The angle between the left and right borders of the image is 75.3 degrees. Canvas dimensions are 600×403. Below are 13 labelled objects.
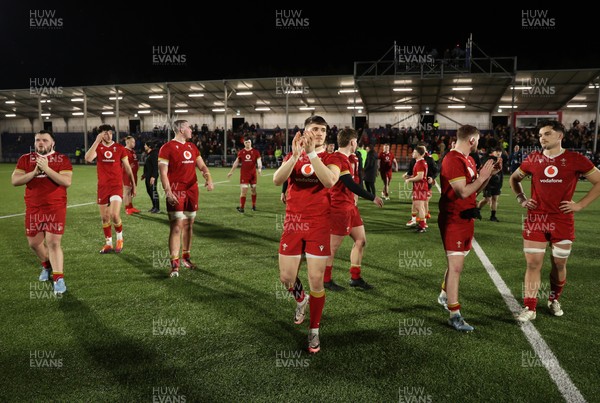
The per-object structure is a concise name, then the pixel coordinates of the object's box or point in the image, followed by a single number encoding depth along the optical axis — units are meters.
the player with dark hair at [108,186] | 7.89
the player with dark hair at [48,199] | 5.41
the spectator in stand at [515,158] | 27.90
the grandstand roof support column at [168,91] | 35.51
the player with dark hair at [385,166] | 17.05
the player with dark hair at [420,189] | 10.02
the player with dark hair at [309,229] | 3.75
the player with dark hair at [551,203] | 4.50
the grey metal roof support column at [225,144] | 34.92
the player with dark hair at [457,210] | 4.19
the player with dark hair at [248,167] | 12.95
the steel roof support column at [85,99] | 38.91
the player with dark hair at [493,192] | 11.38
